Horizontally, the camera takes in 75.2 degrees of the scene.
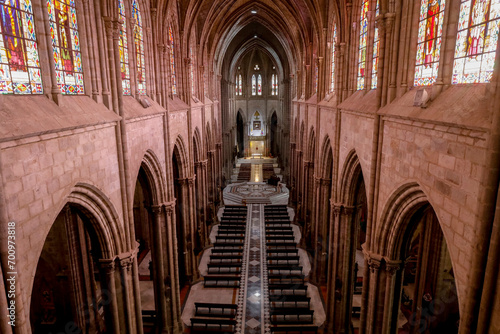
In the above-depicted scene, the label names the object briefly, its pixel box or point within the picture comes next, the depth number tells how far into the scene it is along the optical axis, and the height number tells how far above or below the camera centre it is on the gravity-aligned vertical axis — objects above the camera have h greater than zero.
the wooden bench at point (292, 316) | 13.17 -8.69
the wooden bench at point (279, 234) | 21.33 -8.42
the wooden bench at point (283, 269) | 16.91 -8.61
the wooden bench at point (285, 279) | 16.59 -8.86
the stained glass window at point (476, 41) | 5.33 +1.03
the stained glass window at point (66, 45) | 6.92 +1.35
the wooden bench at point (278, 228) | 22.14 -8.46
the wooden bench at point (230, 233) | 21.86 -8.52
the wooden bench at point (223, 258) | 18.52 -8.68
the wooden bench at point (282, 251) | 19.02 -8.55
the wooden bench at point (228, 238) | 21.34 -8.69
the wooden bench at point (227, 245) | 20.34 -8.74
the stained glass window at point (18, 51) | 5.59 +1.01
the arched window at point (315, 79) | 20.05 +1.46
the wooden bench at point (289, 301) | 14.39 -8.84
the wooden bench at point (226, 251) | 19.12 -8.55
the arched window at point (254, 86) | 46.11 +2.50
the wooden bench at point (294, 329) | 12.81 -8.84
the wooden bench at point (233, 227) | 22.31 -8.35
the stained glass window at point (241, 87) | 46.09 +2.38
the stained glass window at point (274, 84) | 45.63 +2.71
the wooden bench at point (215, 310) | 13.39 -8.64
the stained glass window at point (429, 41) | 6.82 +1.29
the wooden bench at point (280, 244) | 20.22 -8.62
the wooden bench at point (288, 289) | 15.17 -8.77
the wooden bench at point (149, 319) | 13.28 -8.60
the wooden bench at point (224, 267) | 17.75 -8.99
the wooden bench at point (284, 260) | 18.64 -8.88
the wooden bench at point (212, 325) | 12.81 -8.90
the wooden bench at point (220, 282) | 16.44 -8.93
